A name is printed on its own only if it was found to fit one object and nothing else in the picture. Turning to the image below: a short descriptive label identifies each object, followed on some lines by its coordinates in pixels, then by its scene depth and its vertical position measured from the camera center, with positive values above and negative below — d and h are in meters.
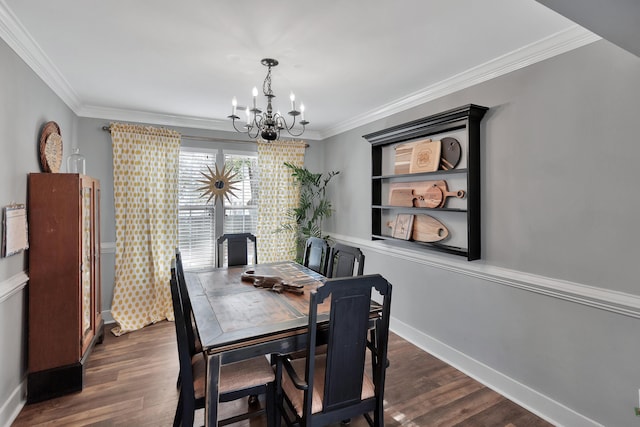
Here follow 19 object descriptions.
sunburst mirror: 4.40 +0.39
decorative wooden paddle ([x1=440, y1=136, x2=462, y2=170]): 2.86 +0.52
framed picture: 2.07 -0.12
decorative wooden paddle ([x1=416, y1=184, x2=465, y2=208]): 2.88 +0.14
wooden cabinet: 2.43 -0.57
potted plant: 4.70 +0.05
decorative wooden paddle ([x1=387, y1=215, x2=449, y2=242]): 3.02 -0.18
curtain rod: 4.24 +0.99
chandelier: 2.43 +0.67
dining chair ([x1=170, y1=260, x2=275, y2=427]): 1.70 -0.98
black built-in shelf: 2.63 +0.43
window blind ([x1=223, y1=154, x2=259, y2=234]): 4.57 +0.18
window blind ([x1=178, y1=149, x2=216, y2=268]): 4.29 -0.05
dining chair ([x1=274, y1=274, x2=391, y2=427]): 1.61 -0.82
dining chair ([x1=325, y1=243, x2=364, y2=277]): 2.64 -0.43
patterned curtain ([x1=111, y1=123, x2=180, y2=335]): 3.84 -0.10
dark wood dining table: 1.64 -0.65
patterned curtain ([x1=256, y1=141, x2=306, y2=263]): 4.66 +0.22
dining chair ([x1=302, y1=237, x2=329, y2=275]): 3.18 -0.45
